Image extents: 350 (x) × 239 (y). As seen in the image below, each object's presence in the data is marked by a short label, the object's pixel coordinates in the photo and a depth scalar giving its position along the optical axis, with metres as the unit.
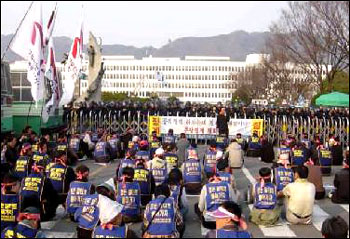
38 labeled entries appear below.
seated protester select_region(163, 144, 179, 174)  13.95
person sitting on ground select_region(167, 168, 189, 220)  10.08
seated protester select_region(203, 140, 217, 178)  15.19
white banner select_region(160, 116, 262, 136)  26.50
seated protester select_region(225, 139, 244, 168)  18.20
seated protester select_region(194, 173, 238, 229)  9.91
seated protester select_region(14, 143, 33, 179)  13.09
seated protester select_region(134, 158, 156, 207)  11.62
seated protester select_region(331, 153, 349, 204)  12.66
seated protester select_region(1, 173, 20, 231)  8.99
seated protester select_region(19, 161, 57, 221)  10.20
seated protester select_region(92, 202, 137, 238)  7.36
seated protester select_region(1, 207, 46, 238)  7.30
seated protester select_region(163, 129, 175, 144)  19.75
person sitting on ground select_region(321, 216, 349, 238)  5.58
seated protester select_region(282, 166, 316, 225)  10.82
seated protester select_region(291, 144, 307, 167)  16.41
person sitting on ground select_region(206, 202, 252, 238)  6.48
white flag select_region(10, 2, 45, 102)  15.95
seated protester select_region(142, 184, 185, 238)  8.29
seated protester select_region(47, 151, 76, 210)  11.64
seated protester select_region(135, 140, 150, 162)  14.39
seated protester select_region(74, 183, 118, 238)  9.31
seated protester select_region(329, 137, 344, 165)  20.55
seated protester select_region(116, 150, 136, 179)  12.78
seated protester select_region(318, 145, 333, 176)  17.70
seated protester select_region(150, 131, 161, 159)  17.57
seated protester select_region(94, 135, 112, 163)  20.08
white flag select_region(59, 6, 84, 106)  20.12
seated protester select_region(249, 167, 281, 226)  10.71
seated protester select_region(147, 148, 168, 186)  12.52
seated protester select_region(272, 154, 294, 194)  11.94
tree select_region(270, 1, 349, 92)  33.31
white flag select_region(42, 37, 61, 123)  18.05
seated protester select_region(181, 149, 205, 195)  13.61
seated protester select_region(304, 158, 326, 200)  13.30
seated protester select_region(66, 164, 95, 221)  10.48
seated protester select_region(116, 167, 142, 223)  10.48
